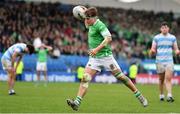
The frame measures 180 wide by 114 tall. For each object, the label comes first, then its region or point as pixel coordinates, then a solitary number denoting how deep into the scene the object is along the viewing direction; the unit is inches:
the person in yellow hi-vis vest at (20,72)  1348.4
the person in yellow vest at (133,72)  1460.4
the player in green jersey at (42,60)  1201.4
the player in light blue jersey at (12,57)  827.4
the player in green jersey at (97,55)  561.3
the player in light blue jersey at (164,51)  749.9
